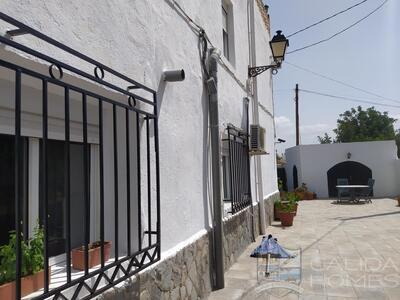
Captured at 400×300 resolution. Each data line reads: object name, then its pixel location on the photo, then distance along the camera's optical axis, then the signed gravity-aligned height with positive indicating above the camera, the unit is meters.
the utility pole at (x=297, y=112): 25.33 +4.32
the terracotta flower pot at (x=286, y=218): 9.73 -1.10
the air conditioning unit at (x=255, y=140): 7.33 +0.70
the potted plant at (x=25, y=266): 1.86 -0.43
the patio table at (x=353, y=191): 16.30 -0.77
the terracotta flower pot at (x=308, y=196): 18.50 -1.04
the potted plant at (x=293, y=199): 10.36 -0.66
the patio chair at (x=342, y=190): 17.06 -0.75
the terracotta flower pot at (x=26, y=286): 1.82 -0.52
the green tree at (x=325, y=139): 45.36 +4.21
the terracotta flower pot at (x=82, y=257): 2.49 -0.50
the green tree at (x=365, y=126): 40.62 +5.12
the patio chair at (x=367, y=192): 16.52 -0.84
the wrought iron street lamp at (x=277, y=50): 7.54 +2.55
